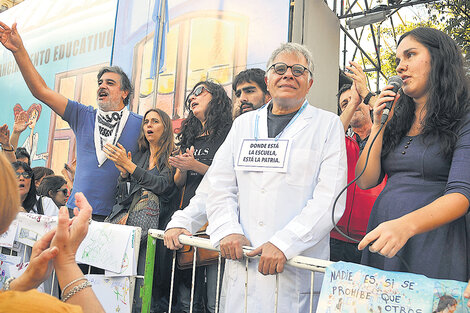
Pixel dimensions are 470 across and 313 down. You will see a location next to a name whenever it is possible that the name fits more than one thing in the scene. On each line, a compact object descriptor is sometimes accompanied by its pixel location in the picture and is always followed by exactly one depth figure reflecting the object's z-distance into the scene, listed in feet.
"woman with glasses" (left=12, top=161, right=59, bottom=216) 12.20
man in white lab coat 6.33
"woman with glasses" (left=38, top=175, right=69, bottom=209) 16.02
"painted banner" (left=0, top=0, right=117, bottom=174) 25.32
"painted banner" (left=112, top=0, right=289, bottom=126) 16.51
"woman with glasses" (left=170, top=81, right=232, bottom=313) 9.10
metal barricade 5.74
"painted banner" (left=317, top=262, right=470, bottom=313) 4.40
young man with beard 10.96
